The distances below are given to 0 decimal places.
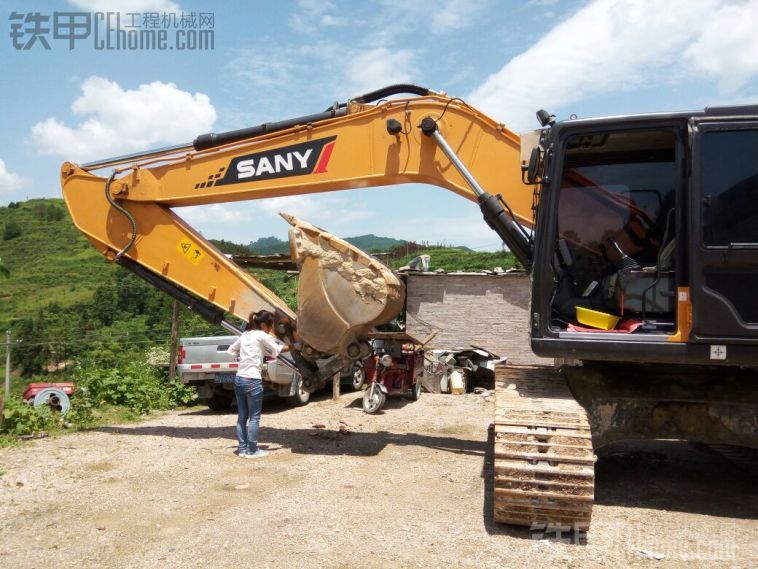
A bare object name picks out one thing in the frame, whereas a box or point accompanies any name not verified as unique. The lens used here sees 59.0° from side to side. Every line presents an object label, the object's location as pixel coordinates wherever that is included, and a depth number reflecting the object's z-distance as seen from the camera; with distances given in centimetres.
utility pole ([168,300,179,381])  1266
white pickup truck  1053
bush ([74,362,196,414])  1067
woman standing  723
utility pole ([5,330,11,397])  1188
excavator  484
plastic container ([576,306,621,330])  530
